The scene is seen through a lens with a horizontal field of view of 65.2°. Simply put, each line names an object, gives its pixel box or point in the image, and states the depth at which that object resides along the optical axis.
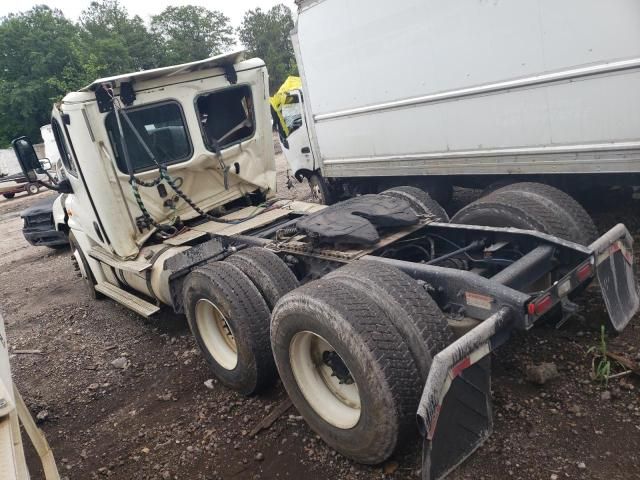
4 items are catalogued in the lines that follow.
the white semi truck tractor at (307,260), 2.52
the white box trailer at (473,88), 4.43
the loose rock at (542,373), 3.17
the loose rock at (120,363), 4.69
